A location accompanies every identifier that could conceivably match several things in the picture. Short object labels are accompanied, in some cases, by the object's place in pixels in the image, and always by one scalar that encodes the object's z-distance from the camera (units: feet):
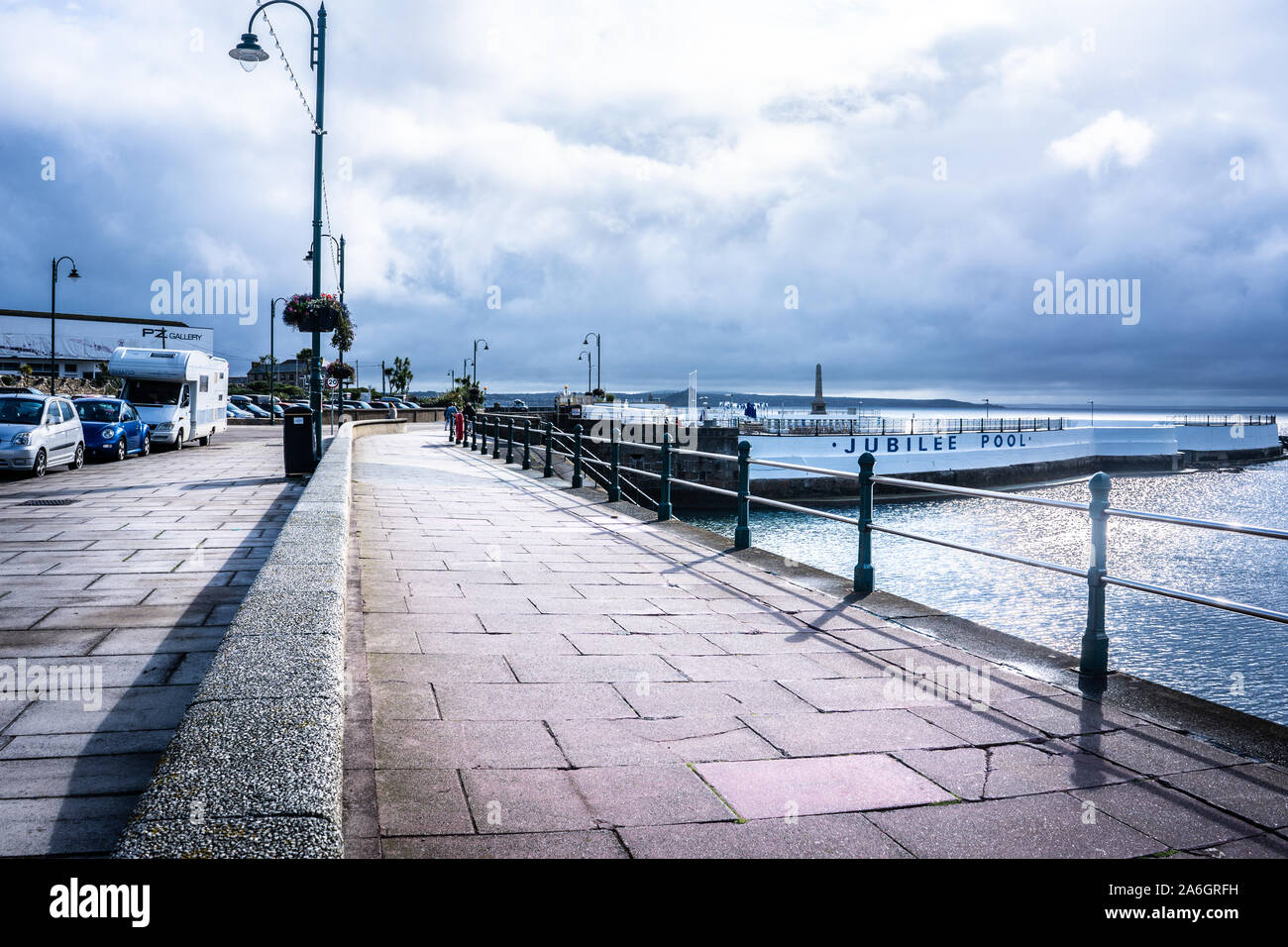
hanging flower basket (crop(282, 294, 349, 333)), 55.93
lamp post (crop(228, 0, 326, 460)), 53.11
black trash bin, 50.72
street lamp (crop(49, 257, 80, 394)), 122.21
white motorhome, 77.66
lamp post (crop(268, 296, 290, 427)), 185.61
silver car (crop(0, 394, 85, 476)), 50.93
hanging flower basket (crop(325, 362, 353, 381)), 148.56
